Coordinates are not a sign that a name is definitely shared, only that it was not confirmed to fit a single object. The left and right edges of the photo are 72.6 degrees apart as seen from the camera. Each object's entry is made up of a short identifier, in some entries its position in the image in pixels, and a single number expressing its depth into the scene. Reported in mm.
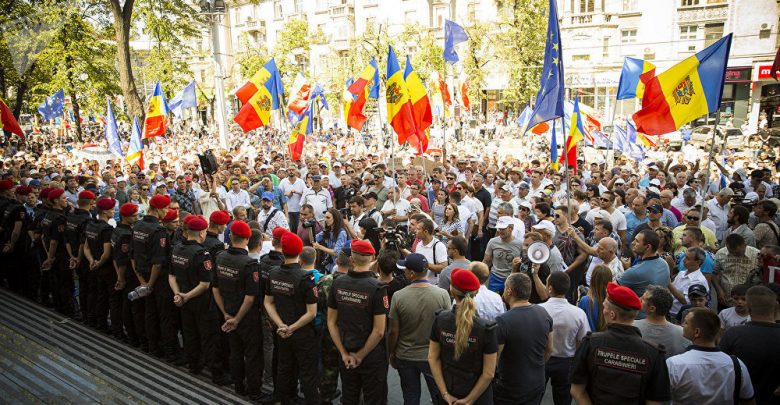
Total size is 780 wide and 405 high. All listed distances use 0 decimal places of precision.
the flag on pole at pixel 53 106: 23297
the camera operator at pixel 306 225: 8398
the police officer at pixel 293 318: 5211
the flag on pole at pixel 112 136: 15977
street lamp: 17031
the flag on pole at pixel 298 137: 14703
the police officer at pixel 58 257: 8125
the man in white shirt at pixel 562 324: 4797
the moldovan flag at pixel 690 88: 7387
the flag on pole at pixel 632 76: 12727
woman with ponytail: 3971
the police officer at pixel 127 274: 6977
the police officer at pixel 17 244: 9039
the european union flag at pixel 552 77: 7520
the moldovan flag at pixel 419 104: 10742
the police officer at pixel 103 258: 7250
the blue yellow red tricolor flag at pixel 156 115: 15641
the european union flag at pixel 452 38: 13781
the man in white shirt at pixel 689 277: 5738
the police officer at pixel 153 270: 6551
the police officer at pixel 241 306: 5625
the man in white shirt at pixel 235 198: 11250
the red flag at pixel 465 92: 21462
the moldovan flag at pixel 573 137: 11195
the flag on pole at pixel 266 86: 13828
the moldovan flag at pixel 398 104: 10125
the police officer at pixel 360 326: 4820
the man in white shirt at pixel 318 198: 10891
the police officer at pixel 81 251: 7699
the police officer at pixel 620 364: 3605
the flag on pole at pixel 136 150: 14657
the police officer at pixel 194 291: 6000
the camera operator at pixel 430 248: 6711
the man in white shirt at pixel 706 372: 3895
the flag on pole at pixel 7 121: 14570
